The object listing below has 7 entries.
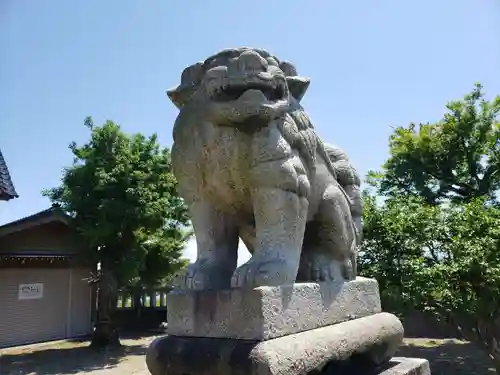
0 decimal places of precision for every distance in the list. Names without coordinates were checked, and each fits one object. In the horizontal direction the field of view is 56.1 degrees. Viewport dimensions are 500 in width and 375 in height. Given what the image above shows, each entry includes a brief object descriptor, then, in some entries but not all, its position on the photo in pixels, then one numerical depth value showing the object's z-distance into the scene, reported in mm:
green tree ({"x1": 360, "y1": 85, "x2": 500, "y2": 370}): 6910
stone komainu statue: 2129
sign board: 11461
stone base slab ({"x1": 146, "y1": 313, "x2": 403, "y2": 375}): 1811
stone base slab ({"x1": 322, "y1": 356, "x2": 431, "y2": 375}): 2470
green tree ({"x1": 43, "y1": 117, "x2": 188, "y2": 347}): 10375
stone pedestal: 1857
